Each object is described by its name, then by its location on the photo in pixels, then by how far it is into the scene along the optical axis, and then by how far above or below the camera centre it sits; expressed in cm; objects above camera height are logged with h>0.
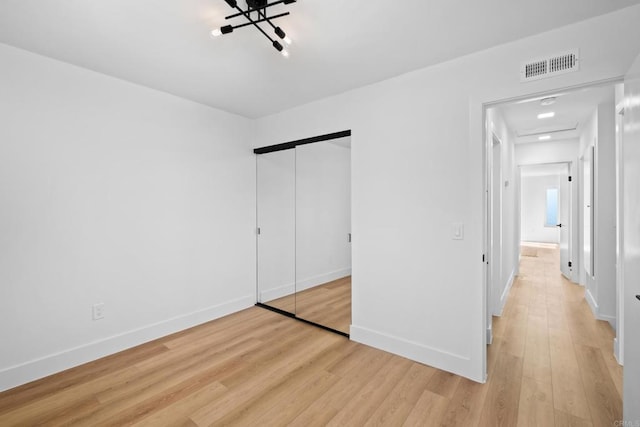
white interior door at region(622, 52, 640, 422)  150 -16
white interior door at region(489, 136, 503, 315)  338 -15
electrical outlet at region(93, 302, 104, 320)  262 -89
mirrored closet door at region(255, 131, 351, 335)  332 -20
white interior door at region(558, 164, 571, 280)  546 -35
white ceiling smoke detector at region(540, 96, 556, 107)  319 +127
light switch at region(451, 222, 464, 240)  235 -14
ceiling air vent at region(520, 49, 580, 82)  191 +102
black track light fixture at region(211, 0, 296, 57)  164 +120
